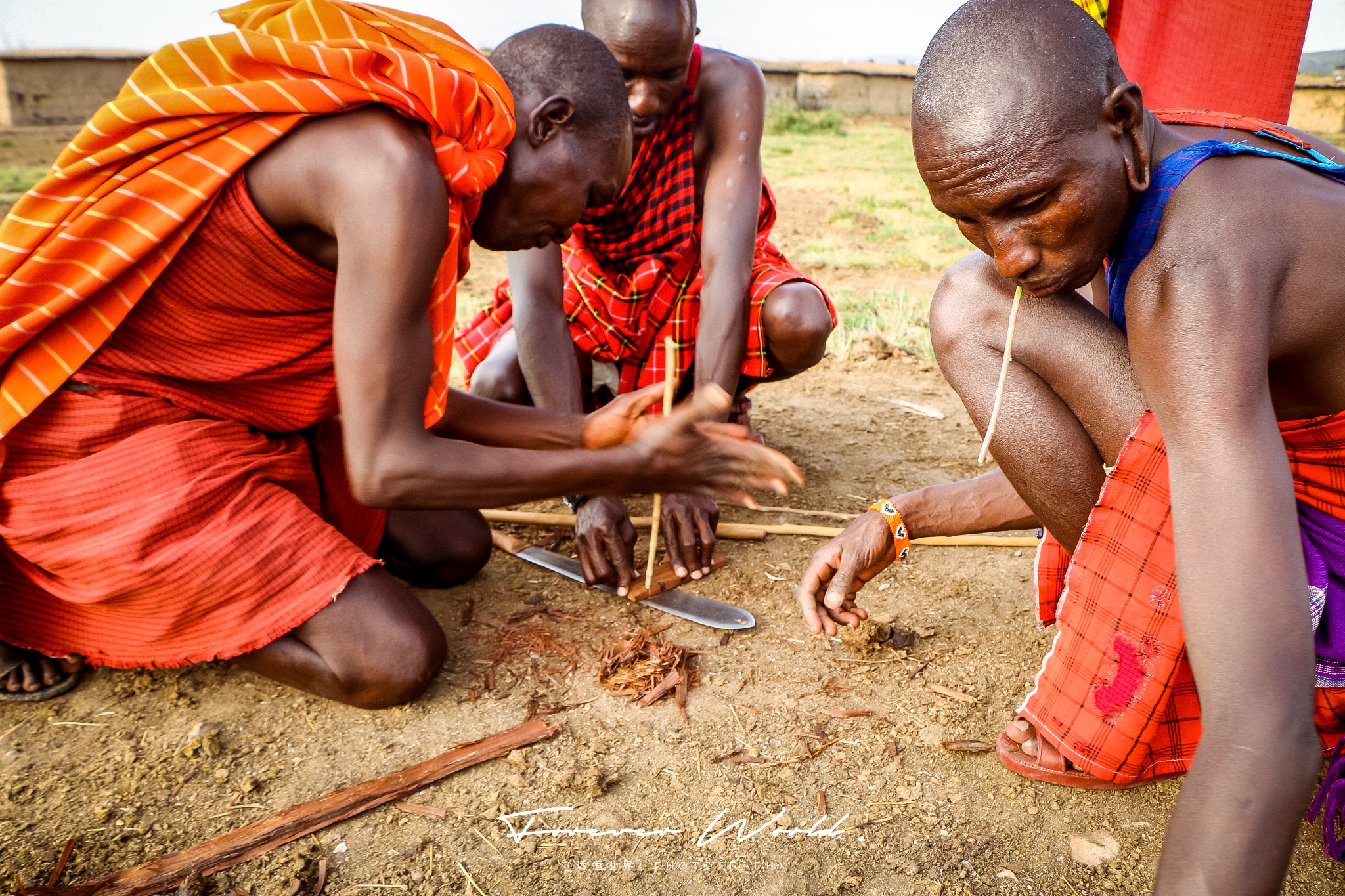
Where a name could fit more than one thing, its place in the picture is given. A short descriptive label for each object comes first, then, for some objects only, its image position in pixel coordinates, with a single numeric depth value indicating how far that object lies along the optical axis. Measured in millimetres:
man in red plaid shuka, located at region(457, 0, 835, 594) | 2580
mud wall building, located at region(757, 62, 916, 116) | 20609
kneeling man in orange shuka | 1688
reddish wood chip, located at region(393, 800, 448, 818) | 1726
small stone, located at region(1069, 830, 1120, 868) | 1612
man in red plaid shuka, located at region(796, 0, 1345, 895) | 1134
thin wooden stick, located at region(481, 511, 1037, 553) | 2670
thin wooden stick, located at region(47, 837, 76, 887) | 1585
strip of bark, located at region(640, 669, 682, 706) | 2041
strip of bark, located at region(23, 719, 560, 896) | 1575
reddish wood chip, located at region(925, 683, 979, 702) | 2023
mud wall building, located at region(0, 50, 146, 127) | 14609
